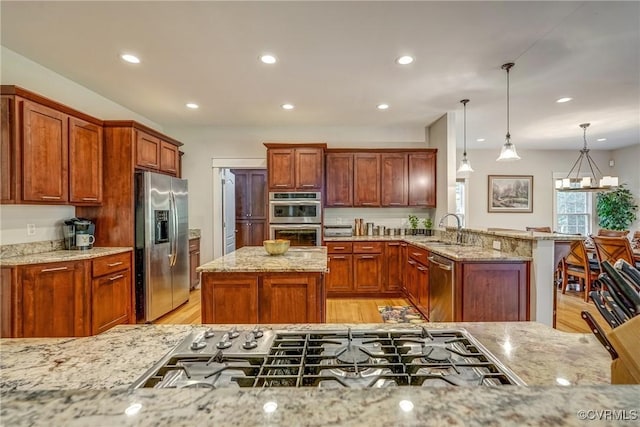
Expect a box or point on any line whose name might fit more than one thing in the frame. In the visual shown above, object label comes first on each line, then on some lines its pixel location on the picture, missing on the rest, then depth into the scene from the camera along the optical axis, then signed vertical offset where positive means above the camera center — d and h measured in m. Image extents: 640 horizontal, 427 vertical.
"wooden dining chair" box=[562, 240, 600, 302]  4.14 -0.80
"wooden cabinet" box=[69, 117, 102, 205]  2.99 +0.49
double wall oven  4.59 -0.09
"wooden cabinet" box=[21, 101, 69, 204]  2.54 +0.50
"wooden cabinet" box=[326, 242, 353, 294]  4.50 -0.82
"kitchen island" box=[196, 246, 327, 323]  2.29 -0.62
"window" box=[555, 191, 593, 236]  6.96 -0.03
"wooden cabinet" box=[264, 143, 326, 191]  4.66 +0.65
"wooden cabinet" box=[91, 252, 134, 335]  2.86 -0.80
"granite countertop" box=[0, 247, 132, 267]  2.44 -0.40
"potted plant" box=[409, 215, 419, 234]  5.12 -0.21
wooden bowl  2.80 -0.33
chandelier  6.83 +0.94
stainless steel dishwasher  2.83 -0.76
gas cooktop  0.70 -0.38
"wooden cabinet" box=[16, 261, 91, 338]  2.43 -0.75
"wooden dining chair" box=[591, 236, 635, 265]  3.64 -0.45
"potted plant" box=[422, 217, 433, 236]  5.04 -0.24
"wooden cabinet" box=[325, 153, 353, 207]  4.90 +0.51
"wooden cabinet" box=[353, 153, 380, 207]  4.90 +0.51
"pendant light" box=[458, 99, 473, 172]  4.22 +0.62
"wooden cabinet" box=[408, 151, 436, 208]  4.91 +0.52
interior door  5.35 +0.02
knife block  0.54 -0.25
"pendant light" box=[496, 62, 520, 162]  3.10 +0.59
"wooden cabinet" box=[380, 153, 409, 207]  4.92 +0.51
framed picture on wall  6.80 +0.41
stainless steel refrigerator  3.39 -0.39
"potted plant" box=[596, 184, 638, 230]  6.40 +0.06
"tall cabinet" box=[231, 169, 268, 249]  6.90 +0.11
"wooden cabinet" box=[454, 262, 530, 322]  2.72 -0.71
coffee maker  3.14 -0.25
